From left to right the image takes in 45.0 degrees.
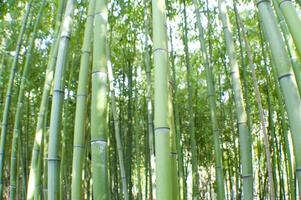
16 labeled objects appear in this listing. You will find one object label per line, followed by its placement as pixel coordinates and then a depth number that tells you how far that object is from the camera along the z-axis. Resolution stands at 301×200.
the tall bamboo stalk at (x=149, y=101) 2.50
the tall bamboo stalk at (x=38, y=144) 1.75
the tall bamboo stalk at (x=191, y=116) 2.85
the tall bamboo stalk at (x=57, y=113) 1.37
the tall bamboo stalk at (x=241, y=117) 1.59
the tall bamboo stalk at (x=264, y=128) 1.77
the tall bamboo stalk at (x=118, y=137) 2.52
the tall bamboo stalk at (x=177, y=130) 2.76
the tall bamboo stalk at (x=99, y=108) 1.13
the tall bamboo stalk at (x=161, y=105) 0.98
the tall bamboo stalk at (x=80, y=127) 1.31
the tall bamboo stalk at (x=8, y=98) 2.35
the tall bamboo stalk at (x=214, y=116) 2.08
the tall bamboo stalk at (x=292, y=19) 1.00
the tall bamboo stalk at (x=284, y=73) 0.97
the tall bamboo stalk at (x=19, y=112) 2.40
